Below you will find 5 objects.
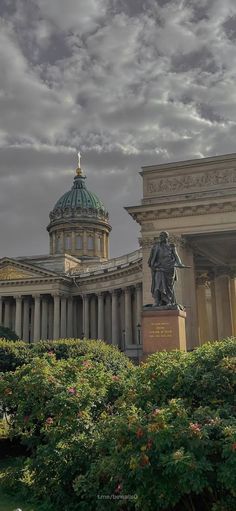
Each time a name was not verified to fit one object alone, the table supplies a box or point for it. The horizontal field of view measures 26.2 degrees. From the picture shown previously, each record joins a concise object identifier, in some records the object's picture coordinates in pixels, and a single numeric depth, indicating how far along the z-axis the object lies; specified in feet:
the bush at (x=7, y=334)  152.69
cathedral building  127.75
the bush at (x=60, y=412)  29.17
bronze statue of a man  64.18
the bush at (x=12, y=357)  60.54
